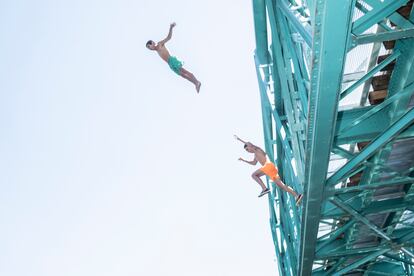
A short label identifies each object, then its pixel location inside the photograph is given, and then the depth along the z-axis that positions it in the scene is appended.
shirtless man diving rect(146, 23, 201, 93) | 9.48
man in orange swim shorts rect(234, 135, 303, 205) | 8.77
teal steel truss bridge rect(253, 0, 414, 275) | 5.15
